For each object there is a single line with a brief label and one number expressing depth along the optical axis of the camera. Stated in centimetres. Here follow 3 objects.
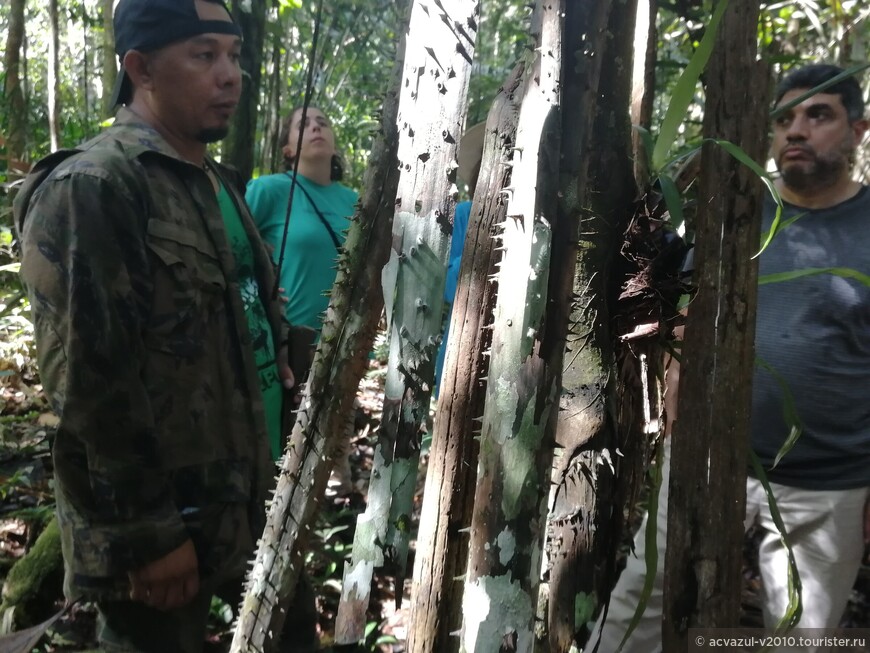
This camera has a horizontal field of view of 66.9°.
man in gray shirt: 200
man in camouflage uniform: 128
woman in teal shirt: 271
